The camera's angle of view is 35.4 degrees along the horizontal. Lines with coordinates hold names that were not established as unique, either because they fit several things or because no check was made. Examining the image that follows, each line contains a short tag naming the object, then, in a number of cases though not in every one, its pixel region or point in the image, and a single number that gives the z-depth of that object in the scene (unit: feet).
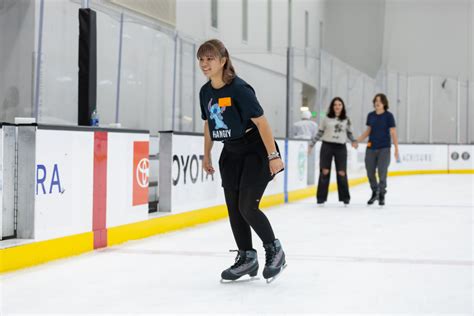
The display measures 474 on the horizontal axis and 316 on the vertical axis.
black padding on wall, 18.86
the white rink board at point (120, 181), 18.75
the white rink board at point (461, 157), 71.15
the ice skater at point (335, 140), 31.19
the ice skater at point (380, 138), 30.78
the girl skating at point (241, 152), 12.57
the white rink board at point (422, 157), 68.13
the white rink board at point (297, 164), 36.70
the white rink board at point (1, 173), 14.64
